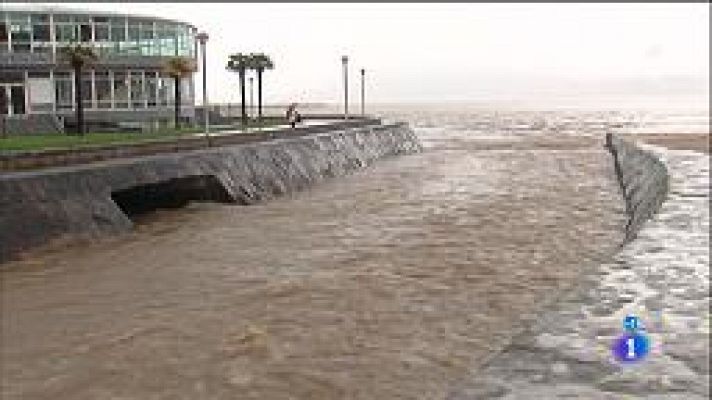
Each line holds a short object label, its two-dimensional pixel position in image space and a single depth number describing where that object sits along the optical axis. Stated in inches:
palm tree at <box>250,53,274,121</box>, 2645.2
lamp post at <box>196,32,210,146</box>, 1439.5
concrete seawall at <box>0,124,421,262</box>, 866.1
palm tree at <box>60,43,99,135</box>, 1600.6
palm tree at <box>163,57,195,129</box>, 1930.4
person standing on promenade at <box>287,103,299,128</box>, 2066.4
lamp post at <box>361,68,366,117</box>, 2850.6
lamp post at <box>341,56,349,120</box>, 2449.6
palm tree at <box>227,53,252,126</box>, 2618.1
